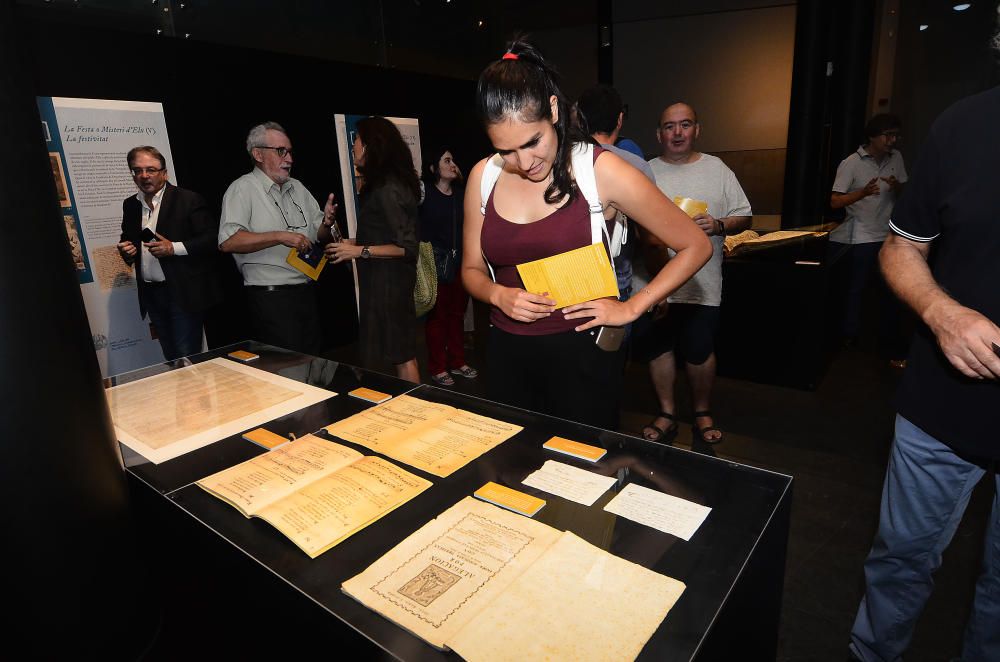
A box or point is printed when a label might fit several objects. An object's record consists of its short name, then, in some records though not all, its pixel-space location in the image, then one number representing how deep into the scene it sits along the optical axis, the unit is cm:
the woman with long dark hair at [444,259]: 381
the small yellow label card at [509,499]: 101
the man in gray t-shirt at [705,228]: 281
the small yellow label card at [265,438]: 131
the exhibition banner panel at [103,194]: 309
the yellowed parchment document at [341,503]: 96
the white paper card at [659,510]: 94
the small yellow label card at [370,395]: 154
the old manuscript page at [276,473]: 109
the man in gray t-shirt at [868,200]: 413
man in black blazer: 306
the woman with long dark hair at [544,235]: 137
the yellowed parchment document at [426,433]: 120
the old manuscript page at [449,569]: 78
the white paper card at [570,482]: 104
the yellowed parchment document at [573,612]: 71
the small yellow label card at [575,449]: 116
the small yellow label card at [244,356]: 196
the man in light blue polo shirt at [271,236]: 276
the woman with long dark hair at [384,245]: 274
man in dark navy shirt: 111
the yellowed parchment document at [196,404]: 138
